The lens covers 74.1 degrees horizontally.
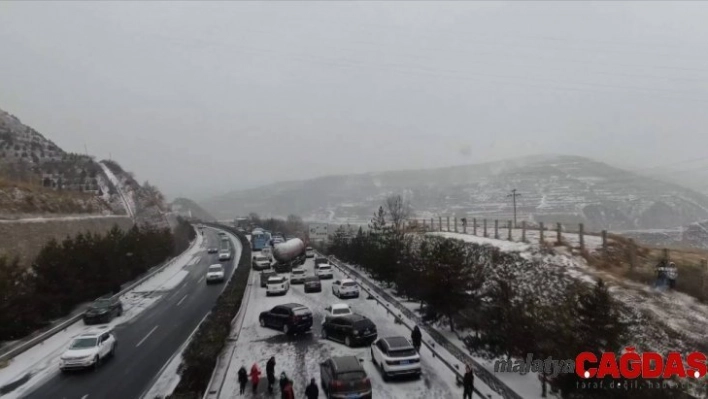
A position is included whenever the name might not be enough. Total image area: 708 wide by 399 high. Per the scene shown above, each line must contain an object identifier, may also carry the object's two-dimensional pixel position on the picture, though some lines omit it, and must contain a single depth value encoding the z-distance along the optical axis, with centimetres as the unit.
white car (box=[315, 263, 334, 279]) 4534
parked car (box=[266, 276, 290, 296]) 3734
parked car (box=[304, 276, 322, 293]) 3838
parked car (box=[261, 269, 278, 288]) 4212
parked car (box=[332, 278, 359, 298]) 3447
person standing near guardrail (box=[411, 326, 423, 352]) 1989
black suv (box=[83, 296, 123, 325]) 2942
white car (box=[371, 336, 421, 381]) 1691
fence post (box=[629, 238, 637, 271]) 2235
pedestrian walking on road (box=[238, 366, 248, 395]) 1644
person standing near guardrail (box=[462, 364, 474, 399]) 1438
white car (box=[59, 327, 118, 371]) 2000
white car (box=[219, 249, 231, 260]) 6462
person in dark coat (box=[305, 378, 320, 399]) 1459
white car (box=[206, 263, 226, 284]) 4547
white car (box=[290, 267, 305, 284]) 4391
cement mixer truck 5201
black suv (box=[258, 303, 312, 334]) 2481
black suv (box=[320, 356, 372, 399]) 1482
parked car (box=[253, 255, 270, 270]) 5234
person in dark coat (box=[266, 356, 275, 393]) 1673
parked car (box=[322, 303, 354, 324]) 2580
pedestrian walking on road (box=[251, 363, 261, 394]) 1650
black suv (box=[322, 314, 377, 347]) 2184
